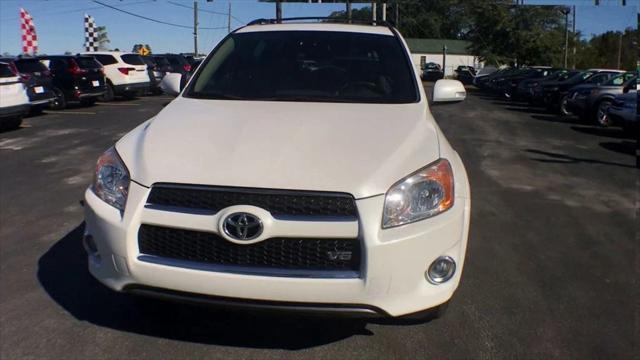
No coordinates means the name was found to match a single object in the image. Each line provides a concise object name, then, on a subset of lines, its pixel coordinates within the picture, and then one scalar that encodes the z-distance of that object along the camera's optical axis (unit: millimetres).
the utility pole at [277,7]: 27997
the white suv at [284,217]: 2805
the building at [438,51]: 79125
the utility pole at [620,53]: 37584
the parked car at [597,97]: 15117
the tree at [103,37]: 71688
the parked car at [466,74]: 43250
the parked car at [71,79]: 17719
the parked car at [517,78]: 24078
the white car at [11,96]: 11969
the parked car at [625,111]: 12344
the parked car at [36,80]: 14633
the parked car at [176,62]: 26086
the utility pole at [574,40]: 47438
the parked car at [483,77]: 33938
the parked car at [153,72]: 23266
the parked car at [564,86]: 17562
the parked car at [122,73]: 20422
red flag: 21094
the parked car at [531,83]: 21436
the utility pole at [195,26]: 51378
